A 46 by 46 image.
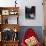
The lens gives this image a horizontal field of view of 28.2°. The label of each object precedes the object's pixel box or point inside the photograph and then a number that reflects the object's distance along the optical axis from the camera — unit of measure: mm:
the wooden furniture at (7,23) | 2811
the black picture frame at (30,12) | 2888
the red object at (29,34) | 2786
